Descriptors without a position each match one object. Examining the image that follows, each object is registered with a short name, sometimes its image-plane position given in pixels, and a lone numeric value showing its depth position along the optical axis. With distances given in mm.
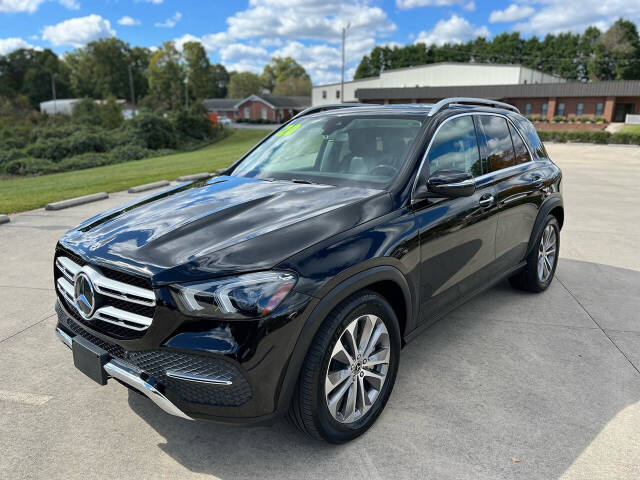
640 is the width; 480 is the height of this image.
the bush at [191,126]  45347
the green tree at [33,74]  102062
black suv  2264
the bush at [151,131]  39500
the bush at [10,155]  31103
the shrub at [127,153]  33031
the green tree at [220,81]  137625
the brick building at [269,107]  88688
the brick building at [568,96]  48125
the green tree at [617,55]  91125
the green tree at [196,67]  79438
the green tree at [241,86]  127562
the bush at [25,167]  28594
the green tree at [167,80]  76250
